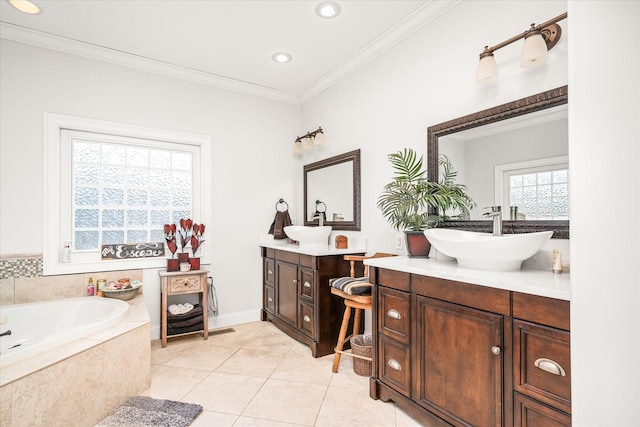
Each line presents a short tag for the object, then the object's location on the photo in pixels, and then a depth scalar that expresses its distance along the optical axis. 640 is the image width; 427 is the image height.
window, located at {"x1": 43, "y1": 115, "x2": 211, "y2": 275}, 2.87
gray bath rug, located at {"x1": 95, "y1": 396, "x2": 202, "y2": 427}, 1.85
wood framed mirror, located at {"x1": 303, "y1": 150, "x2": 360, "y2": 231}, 3.12
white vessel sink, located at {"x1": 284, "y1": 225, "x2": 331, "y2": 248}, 3.29
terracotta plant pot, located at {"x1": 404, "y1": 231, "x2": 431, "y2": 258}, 2.20
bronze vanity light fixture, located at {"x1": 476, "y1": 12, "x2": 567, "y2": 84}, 1.66
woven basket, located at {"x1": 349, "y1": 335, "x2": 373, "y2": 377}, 2.43
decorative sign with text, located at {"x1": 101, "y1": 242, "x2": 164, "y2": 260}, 3.13
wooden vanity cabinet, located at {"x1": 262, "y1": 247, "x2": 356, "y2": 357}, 2.79
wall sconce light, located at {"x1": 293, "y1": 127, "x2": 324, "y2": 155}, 3.56
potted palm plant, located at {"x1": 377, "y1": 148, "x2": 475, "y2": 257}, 2.14
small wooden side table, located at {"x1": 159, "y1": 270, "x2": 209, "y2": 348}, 3.05
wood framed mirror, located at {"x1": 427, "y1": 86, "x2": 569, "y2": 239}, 1.69
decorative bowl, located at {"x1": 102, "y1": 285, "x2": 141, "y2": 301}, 2.84
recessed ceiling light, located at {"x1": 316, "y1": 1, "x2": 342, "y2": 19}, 2.36
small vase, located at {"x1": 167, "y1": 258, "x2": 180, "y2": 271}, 3.20
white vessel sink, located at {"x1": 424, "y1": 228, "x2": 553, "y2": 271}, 1.49
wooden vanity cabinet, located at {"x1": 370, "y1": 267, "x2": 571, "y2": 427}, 1.26
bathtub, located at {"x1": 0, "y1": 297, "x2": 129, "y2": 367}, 2.35
